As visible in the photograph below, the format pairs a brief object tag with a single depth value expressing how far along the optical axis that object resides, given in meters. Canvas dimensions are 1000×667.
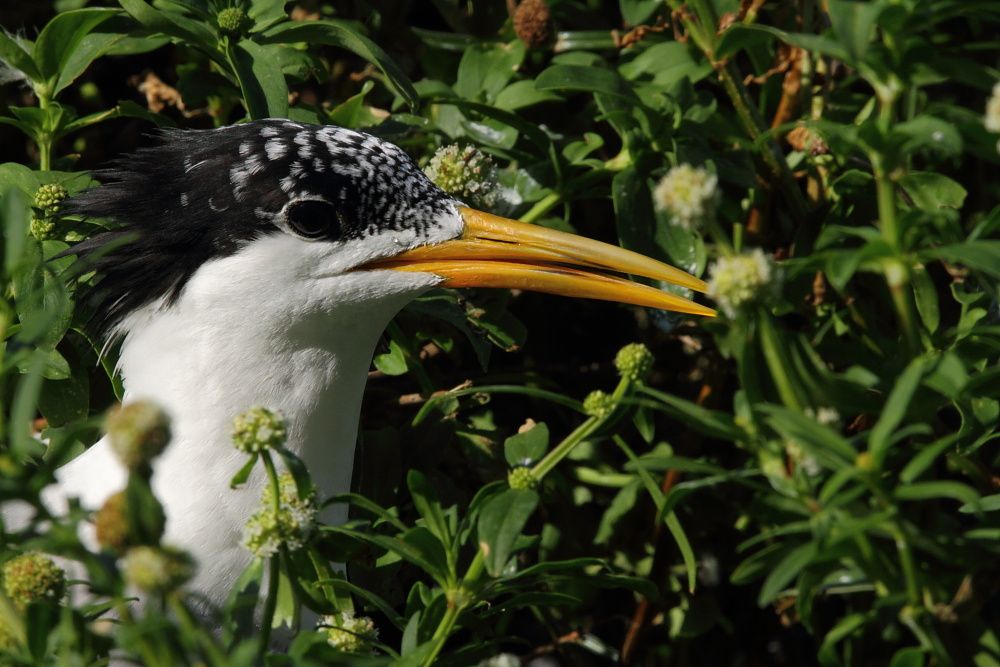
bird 3.94
